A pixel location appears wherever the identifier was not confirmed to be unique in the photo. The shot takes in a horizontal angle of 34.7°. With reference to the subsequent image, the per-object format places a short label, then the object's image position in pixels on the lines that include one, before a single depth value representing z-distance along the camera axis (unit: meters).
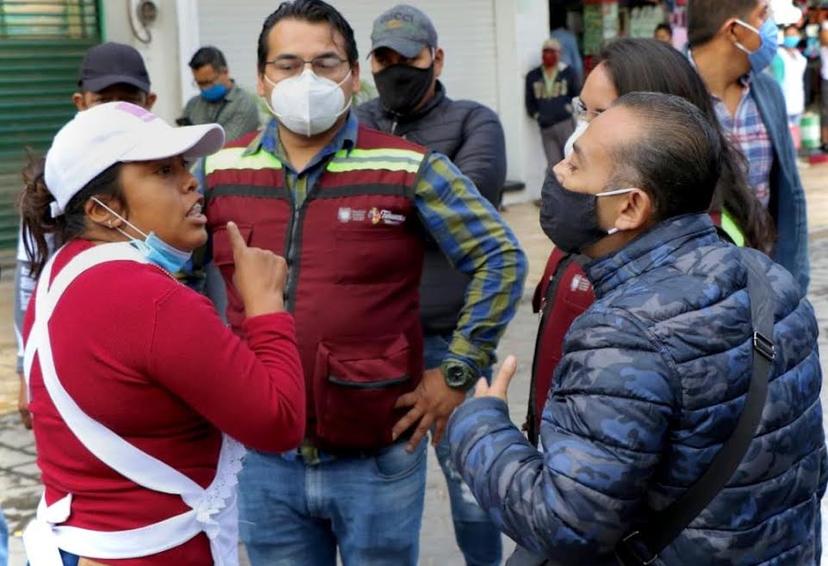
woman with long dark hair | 3.06
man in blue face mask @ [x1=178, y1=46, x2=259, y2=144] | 9.24
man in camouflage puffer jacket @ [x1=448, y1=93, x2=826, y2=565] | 2.21
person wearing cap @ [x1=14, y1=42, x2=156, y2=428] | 5.32
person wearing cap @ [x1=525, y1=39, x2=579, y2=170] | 15.09
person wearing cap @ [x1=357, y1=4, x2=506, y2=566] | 4.49
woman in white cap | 2.58
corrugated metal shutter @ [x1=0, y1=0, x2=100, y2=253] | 11.96
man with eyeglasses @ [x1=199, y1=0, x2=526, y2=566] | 3.46
